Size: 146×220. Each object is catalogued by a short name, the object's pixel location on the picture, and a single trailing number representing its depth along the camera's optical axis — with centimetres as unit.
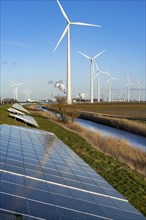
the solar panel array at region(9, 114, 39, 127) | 3482
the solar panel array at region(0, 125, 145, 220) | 661
